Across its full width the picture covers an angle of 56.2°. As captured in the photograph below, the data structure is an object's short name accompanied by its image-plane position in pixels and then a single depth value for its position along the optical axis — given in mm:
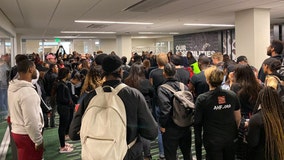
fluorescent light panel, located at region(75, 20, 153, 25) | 8898
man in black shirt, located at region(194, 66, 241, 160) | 2672
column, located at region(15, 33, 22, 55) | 14820
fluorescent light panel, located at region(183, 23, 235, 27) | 10914
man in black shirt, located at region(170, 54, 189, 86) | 4230
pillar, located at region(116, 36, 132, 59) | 15969
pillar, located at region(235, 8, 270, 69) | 6961
